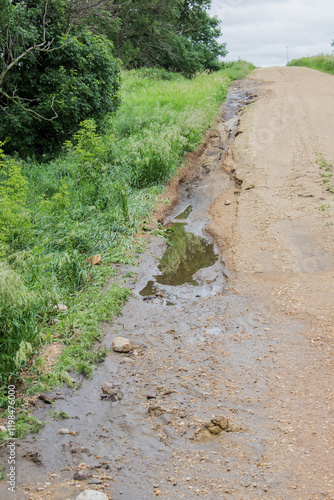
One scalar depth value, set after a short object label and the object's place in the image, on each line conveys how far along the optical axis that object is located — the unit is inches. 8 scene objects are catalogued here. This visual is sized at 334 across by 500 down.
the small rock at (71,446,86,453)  128.8
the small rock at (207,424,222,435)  137.0
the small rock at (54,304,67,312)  199.4
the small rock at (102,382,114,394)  159.0
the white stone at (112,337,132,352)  184.9
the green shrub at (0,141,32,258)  221.5
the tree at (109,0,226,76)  831.6
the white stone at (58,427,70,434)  137.1
